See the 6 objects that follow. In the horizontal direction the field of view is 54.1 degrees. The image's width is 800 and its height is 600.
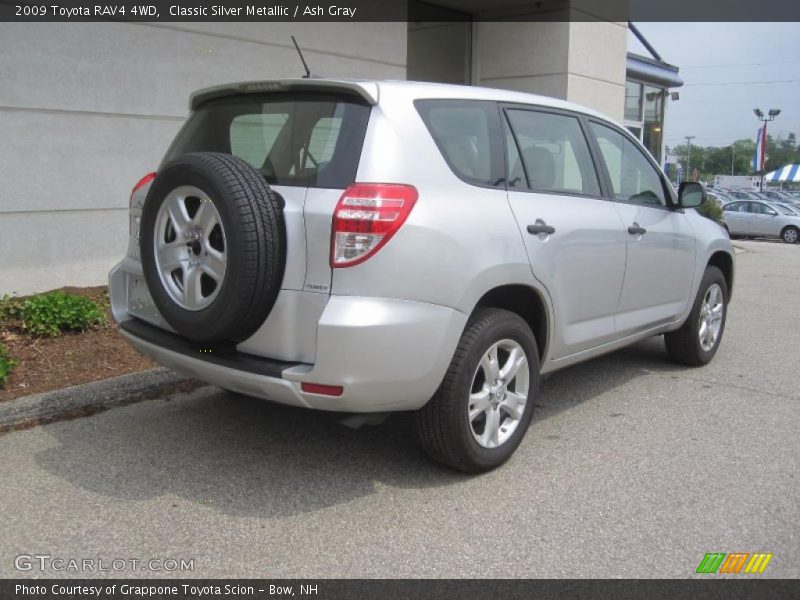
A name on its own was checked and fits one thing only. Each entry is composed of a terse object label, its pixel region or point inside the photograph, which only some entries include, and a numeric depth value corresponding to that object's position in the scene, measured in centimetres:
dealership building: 628
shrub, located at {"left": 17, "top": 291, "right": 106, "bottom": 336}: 552
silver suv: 326
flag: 4984
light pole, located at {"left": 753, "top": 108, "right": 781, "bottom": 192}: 4928
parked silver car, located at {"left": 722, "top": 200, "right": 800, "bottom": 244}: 2609
